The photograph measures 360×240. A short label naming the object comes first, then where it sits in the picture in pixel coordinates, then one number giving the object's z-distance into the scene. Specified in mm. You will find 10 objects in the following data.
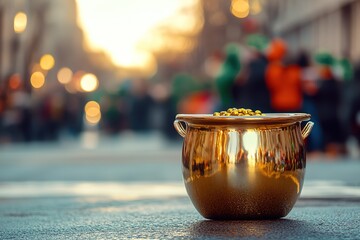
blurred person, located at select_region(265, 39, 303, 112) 17703
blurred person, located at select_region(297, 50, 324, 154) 18172
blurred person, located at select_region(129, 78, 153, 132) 34250
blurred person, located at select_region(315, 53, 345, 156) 18344
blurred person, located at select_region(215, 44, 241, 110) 18969
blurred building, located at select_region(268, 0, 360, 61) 35656
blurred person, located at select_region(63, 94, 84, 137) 34812
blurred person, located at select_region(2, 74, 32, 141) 29645
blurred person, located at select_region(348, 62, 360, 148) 18791
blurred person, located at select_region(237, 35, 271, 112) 18047
